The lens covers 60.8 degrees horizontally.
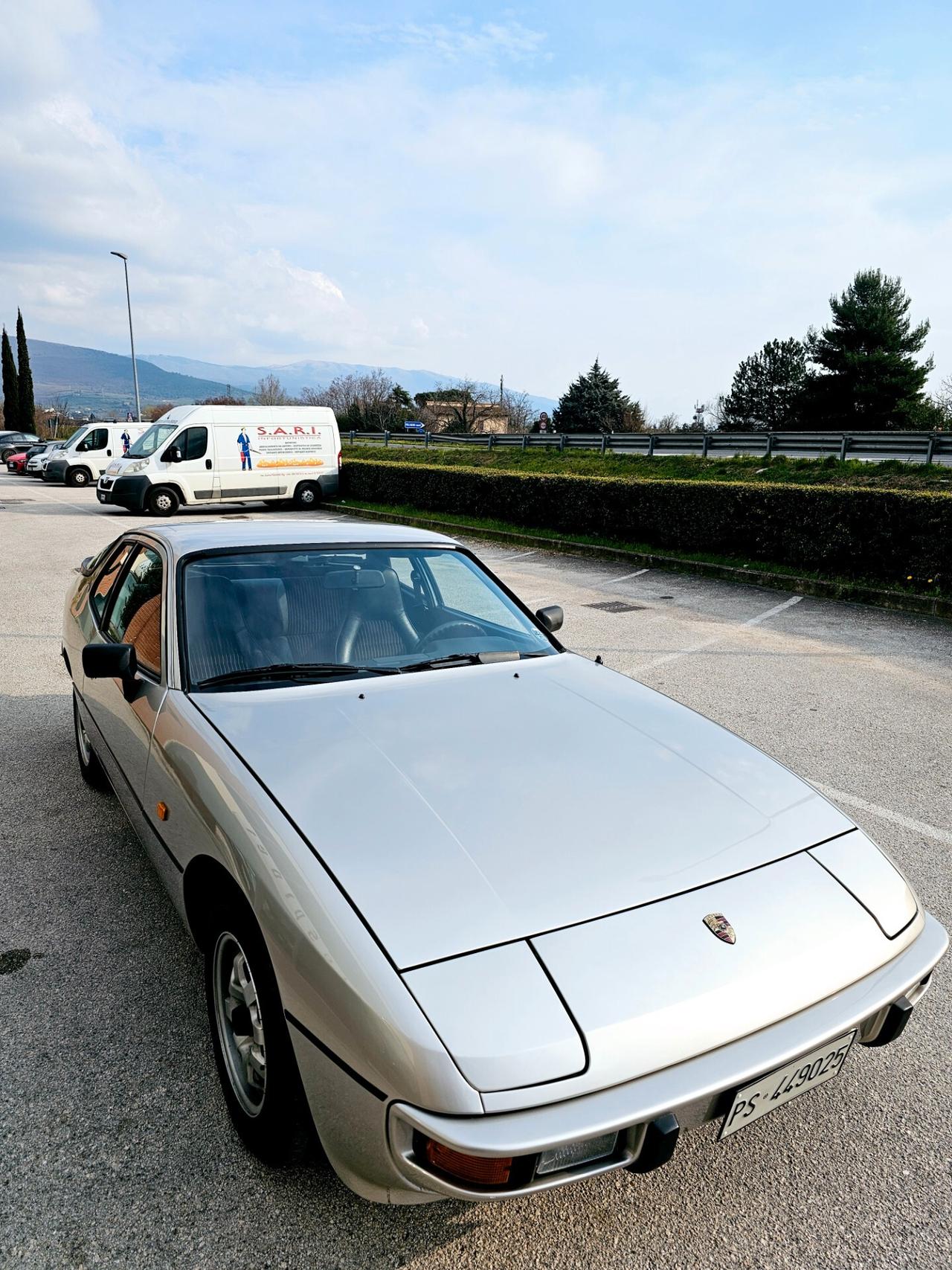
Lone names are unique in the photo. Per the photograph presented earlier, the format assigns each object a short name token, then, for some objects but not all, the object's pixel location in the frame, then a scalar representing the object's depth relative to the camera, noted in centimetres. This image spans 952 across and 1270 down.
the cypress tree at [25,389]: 5428
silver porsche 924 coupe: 149
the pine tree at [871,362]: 3378
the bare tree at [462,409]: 4928
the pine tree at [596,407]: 4369
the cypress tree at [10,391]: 5584
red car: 3133
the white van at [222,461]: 1764
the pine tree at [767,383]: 4491
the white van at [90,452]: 2539
